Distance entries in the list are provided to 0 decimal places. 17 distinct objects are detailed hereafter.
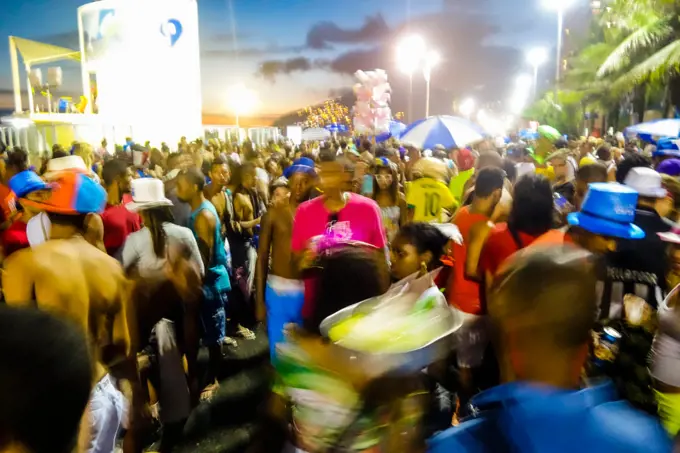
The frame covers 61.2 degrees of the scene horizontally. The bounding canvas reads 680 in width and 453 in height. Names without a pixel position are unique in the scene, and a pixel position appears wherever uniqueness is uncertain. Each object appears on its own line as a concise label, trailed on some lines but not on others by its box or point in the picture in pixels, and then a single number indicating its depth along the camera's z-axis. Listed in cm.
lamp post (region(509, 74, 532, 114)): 6058
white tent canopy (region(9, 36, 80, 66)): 3456
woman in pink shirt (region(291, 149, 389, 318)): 395
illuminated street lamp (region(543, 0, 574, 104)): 2430
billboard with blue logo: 3020
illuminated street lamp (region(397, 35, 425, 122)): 2358
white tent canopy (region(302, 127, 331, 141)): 4263
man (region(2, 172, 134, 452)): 260
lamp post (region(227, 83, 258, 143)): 3136
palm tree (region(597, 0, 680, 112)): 1912
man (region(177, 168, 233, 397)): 504
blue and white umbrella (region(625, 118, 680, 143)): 1360
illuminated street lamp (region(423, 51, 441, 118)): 2491
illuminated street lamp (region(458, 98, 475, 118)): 4534
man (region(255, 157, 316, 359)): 409
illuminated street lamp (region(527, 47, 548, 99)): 3950
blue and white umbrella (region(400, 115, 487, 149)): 1092
